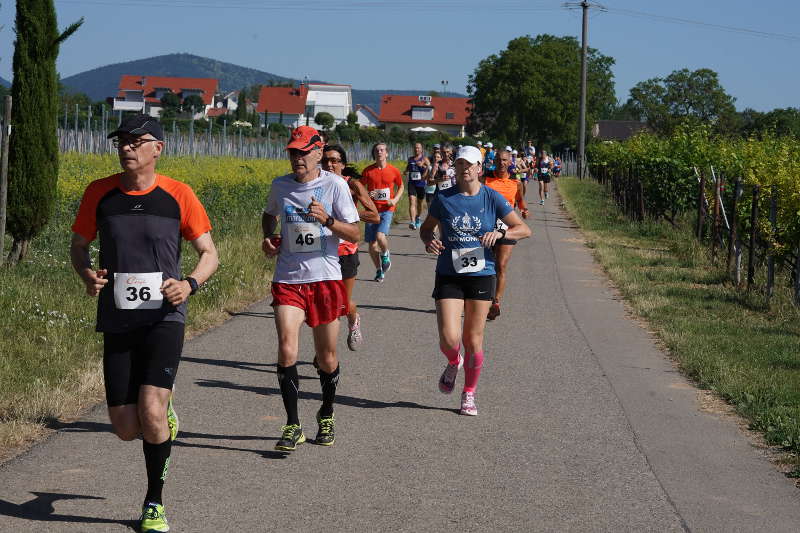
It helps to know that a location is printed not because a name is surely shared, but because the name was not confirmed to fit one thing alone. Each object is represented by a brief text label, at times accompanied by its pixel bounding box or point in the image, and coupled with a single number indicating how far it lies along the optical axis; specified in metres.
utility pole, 63.56
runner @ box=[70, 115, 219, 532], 5.41
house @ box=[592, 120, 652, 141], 176.62
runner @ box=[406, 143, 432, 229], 24.53
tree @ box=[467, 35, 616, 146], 101.69
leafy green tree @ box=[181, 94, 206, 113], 132.50
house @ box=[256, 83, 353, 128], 167.12
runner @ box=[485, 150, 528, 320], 12.60
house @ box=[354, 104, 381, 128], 194.25
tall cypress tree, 14.85
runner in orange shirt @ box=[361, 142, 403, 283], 15.08
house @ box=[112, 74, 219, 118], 177.12
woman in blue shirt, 8.27
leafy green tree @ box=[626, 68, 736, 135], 123.19
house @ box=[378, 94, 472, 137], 170.38
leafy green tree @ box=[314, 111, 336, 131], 130.60
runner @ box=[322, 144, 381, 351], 9.49
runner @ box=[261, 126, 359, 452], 7.04
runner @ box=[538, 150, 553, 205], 43.25
